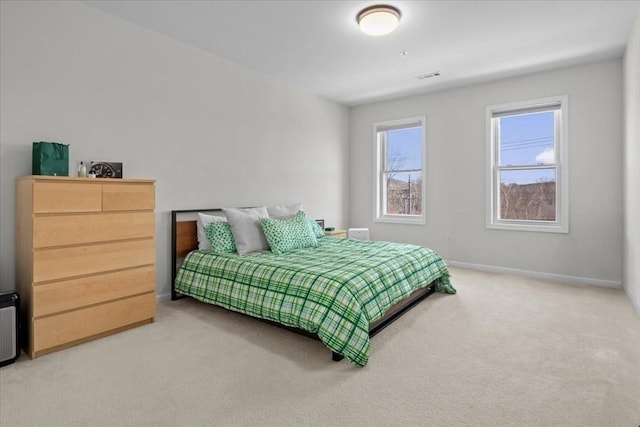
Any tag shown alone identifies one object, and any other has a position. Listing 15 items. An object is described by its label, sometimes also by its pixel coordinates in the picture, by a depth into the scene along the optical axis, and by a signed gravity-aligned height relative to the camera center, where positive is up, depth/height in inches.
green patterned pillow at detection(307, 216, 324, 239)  168.2 -7.5
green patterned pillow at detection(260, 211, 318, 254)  136.8 -8.0
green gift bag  96.4 +15.4
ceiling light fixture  115.7 +66.6
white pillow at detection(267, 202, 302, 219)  165.5 +1.5
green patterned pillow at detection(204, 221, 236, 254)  136.4 -9.6
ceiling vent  177.8 +72.9
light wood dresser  90.3 -12.7
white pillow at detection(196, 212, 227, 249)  142.7 -6.4
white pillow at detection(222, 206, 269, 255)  135.7 -7.0
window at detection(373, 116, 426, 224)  218.4 +29.3
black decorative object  112.0 +14.5
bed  89.5 -21.9
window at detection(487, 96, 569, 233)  172.2 +25.8
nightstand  192.9 -11.0
